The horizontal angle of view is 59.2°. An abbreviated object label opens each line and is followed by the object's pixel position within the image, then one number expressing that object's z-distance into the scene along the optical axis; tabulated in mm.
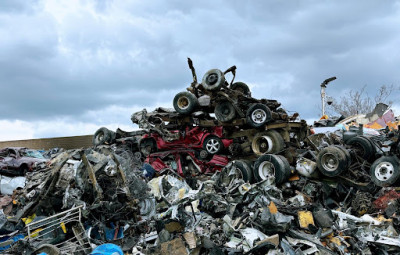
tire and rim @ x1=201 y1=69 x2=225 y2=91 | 11375
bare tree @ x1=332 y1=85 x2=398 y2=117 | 30591
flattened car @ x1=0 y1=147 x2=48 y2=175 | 11492
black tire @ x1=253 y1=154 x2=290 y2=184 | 9375
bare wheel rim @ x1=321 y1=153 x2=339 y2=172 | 8906
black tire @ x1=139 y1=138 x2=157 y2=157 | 13141
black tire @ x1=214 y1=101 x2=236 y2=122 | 11430
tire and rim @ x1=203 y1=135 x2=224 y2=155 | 11805
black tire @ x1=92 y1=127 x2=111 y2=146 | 13914
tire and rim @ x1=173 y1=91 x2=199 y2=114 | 12000
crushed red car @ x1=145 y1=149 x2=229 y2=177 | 11820
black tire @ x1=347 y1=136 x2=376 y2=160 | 9204
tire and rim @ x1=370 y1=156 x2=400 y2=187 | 8336
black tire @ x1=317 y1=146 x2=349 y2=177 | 8812
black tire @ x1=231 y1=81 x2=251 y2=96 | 13080
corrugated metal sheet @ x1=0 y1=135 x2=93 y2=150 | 20219
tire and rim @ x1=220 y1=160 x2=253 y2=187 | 9953
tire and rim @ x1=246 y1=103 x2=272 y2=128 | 10805
